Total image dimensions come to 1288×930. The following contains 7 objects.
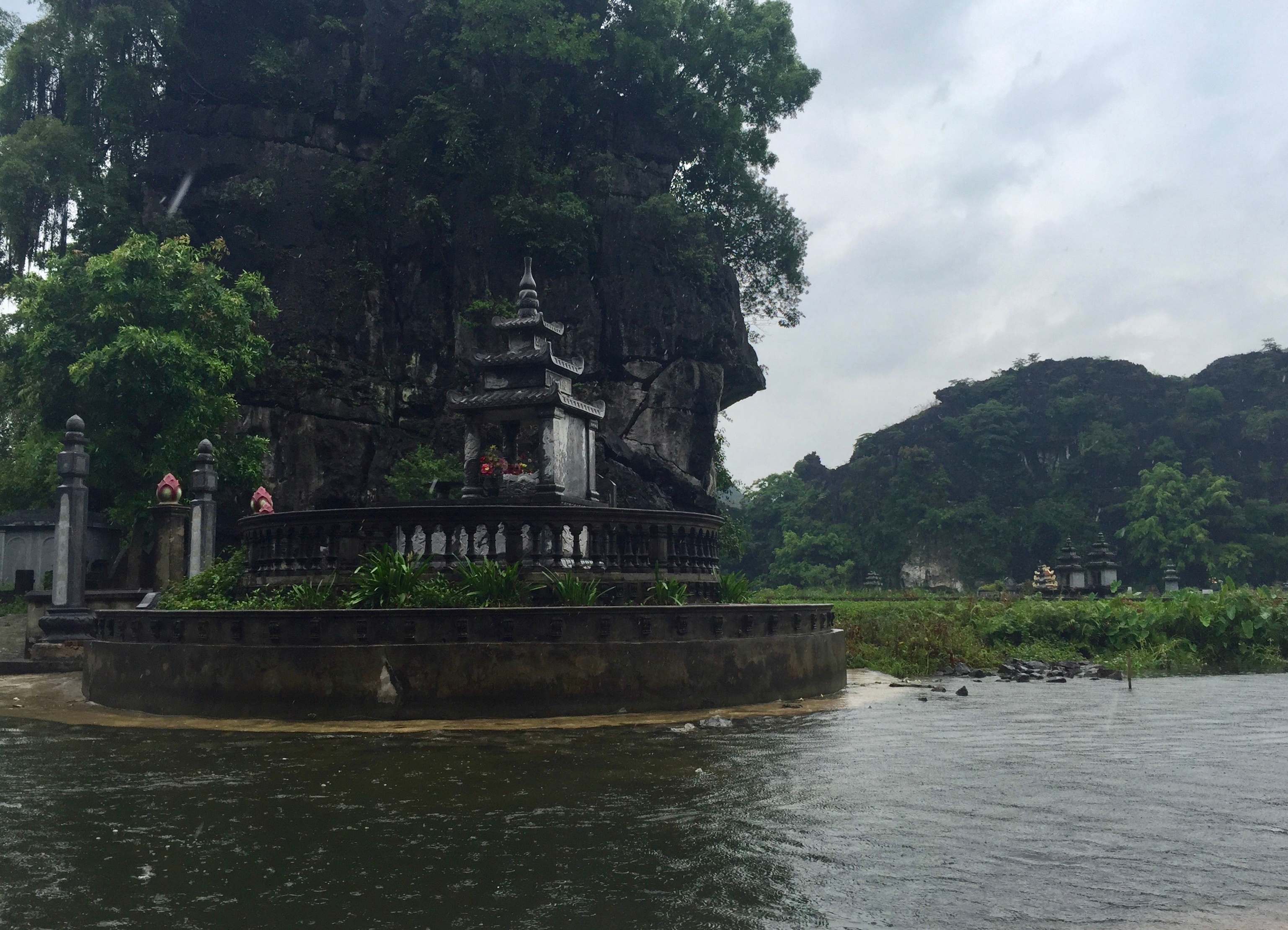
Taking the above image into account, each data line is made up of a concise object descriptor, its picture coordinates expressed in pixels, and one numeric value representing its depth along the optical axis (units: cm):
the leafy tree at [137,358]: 2633
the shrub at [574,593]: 1094
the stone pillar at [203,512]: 1850
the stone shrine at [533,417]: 1585
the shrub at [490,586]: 1086
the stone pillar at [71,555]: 1716
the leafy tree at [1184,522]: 6050
